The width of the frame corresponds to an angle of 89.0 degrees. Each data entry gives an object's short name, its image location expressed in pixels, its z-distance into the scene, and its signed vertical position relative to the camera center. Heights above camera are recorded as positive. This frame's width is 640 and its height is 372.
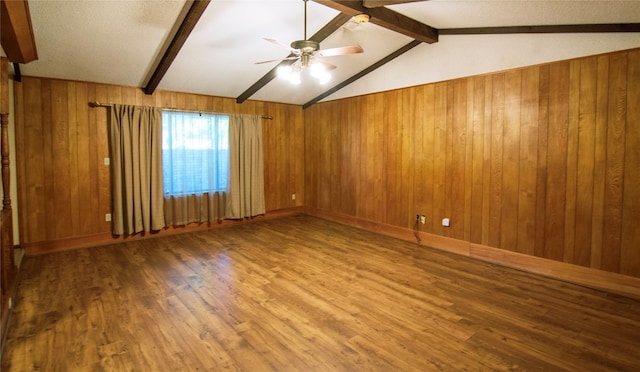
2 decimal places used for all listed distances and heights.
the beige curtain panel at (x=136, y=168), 4.63 -0.01
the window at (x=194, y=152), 5.11 +0.25
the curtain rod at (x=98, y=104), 4.48 +0.88
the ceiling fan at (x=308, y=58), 2.98 +1.05
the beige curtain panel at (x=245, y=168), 5.79 +0.00
